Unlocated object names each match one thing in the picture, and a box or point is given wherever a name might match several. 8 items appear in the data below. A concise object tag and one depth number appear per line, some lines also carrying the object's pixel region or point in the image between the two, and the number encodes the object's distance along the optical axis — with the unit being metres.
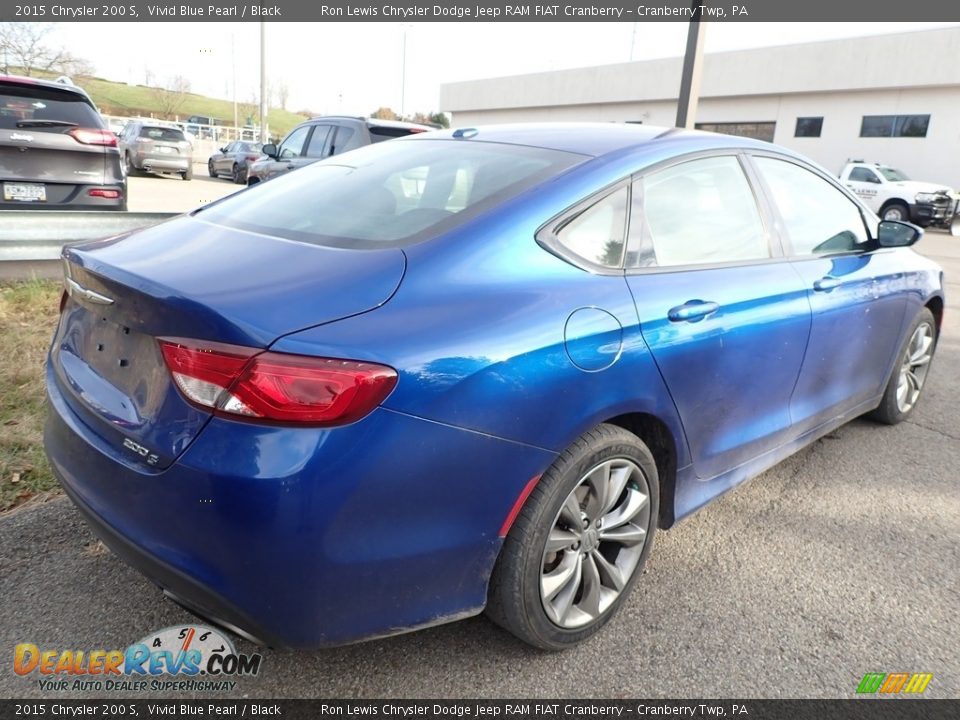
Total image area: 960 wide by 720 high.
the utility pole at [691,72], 8.02
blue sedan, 1.67
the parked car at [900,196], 19.67
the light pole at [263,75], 27.16
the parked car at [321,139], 9.93
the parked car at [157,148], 21.09
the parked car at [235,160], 22.58
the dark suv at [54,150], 6.07
